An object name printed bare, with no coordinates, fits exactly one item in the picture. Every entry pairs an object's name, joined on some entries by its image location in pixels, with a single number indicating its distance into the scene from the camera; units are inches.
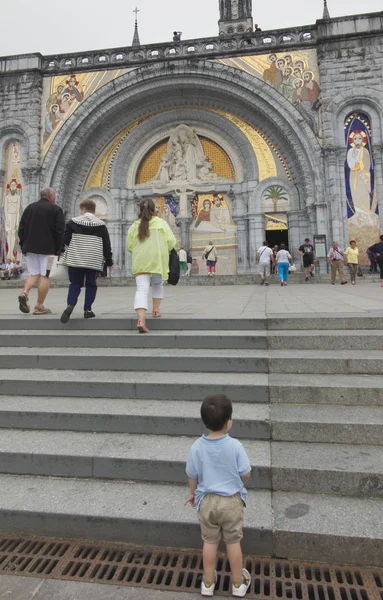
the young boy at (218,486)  81.8
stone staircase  95.6
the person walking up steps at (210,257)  698.2
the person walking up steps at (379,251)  472.4
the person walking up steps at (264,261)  542.9
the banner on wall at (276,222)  757.9
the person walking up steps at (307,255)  594.9
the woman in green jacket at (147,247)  195.2
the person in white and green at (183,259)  706.6
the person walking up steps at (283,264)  547.5
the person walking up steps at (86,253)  201.5
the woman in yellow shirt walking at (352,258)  526.6
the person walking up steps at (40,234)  226.1
